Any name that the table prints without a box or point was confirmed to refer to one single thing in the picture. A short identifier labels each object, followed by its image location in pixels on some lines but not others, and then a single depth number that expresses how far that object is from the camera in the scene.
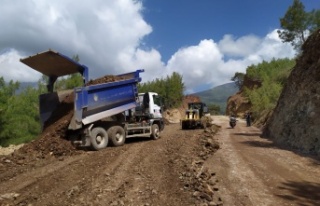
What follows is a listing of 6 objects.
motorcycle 21.29
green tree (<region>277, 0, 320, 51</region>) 25.49
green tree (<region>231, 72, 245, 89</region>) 63.14
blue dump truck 9.44
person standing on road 24.23
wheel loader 17.82
